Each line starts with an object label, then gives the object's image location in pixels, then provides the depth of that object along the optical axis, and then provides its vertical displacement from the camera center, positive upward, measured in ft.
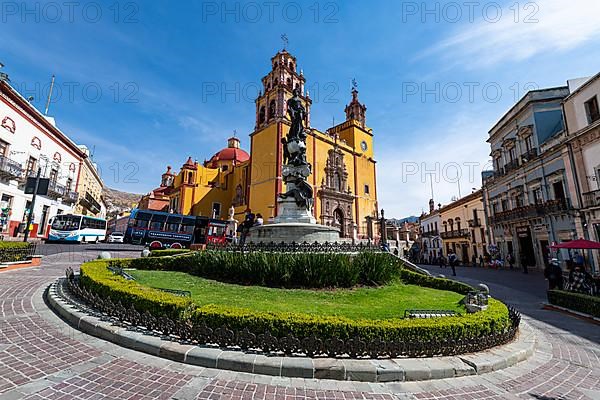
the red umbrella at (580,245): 41.87 +0.08
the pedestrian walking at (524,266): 65.36 -4.93
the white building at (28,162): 68.18 +22.98
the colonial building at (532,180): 63.93 +16.99
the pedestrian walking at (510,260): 79.41 -4.25
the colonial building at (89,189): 111.65 +24.74
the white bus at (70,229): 77.51 +4.00
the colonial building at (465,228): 105.50 +7.11
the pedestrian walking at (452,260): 66.44 -3.65
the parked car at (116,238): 94.58 +1.66
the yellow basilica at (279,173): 105.50 +31.71
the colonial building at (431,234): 141.59 +5.76
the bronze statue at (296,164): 42.37 +12.50
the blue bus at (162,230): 81.51 +3.86
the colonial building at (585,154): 54.29 +18.68
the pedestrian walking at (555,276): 35.78 -3.97
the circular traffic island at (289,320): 13.30 -4.55
